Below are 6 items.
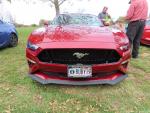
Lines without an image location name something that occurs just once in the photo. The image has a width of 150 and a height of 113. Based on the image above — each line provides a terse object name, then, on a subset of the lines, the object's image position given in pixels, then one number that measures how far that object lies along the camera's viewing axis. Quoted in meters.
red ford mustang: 1.67
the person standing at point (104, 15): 4.25
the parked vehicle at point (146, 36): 3.48
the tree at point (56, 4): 10.98
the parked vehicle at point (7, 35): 3.08
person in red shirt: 2.60
